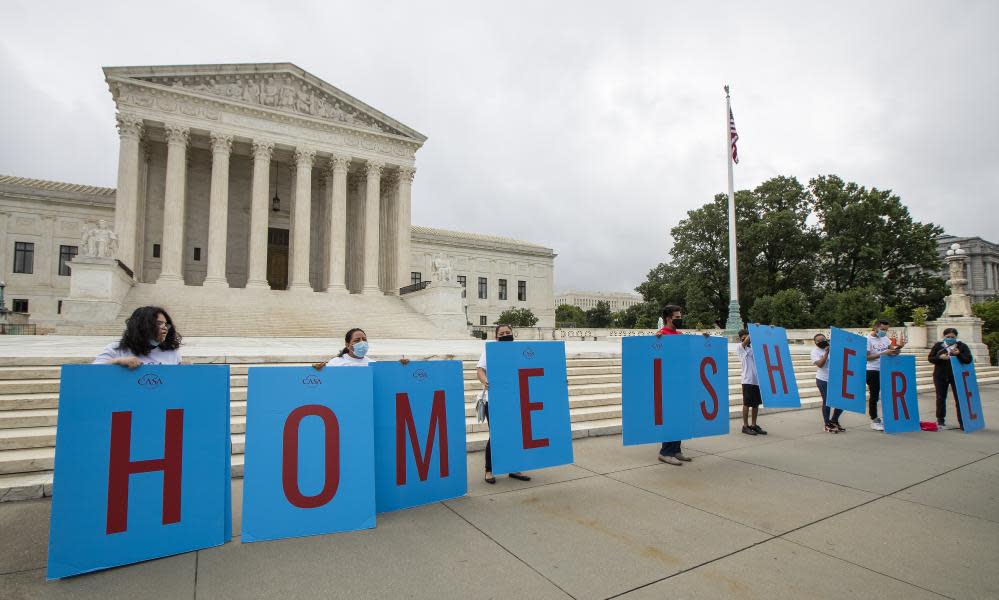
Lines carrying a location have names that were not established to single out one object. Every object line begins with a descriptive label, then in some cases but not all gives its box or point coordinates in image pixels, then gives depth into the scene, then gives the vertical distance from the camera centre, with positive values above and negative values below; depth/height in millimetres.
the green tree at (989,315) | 28047 +616
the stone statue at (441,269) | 28291 +3461
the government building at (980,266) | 73562 +9110
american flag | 22109 +8697
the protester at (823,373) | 8508 -838
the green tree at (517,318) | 42812 +944
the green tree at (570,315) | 87500 +2691
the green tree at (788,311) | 35312 +1210
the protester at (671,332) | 6259 -57
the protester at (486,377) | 5471 -536
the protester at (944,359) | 9109 -611
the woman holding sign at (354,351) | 4895 -217
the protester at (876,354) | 8742 -485
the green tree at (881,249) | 39219 +6401
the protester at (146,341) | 4031 -84
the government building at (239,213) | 25719 +8019
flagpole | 22203 +2552
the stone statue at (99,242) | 21625 +3929
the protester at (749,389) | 8273 -1043
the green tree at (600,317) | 84875 +2059
